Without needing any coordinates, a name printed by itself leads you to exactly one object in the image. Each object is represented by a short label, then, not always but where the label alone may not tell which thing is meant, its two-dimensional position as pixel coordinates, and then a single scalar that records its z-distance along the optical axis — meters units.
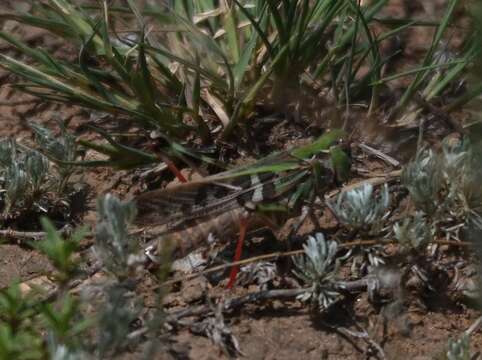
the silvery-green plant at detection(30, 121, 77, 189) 2.91
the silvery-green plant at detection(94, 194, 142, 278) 2.29
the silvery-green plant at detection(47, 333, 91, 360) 1.95
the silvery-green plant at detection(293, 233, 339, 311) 2.45
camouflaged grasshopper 2.67
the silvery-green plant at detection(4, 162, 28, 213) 2.78
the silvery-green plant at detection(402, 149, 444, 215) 2.54
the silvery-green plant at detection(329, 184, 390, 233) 2.56
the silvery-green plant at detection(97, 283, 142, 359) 2.00
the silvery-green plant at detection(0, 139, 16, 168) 2.86
